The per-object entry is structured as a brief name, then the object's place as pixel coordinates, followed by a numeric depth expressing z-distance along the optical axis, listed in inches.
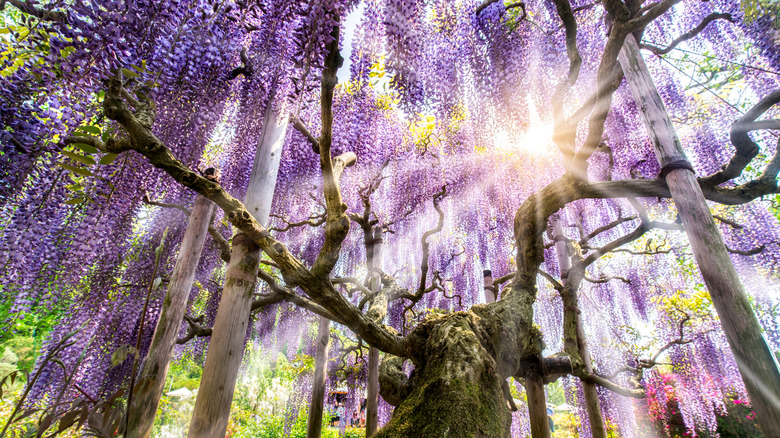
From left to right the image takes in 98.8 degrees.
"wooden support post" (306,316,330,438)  178.9
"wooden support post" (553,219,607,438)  137.6
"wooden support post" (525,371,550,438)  117.0
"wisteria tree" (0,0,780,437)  83.7
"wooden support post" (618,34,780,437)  73.1
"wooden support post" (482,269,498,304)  196.2
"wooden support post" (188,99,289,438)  90.7
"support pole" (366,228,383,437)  174.7
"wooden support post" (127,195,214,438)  98.5
